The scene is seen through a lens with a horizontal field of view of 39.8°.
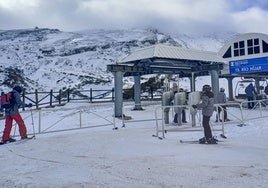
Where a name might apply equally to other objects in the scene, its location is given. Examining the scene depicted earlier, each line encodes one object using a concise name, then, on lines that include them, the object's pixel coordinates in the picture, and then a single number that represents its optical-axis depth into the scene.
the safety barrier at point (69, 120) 17.44
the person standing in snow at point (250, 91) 23.06
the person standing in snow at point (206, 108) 10.53
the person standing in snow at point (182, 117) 15.87
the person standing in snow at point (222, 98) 16.42
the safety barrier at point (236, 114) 12.35
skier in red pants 12.25
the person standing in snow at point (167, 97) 16.38
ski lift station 19.48
